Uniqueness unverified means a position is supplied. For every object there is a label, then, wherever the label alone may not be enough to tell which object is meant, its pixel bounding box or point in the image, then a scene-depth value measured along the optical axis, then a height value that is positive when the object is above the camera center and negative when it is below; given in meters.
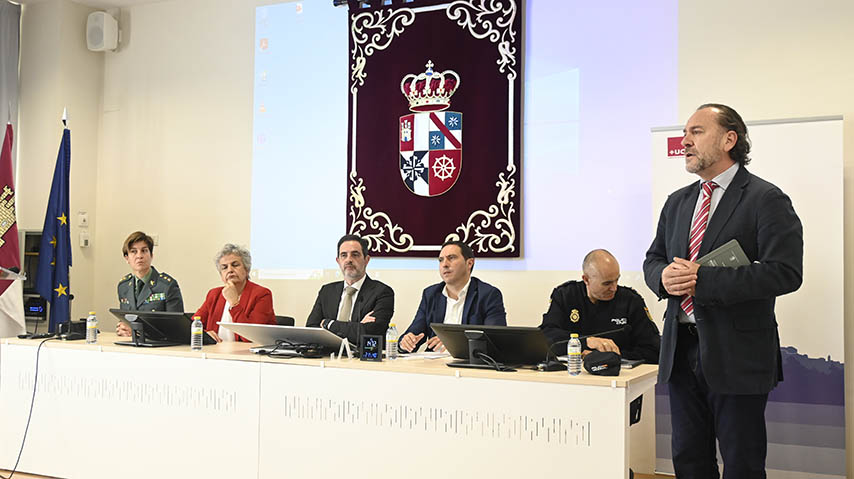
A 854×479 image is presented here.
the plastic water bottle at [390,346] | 3.47 -0.35
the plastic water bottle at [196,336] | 3.78 -0.35
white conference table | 2.88 -0.63
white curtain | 6.29 +1.57
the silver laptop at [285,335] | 3.48 -0.32
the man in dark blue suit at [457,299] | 4.28 -0.19
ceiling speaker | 6.42 +1.81
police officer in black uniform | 4.02 -0.23
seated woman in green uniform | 5.04 -0.15
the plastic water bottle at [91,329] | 4.08 -0.35
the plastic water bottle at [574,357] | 2.93 -0.33
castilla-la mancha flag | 5.57 +0.27
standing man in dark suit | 2.57 -0.10
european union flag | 5.70 +0.07
